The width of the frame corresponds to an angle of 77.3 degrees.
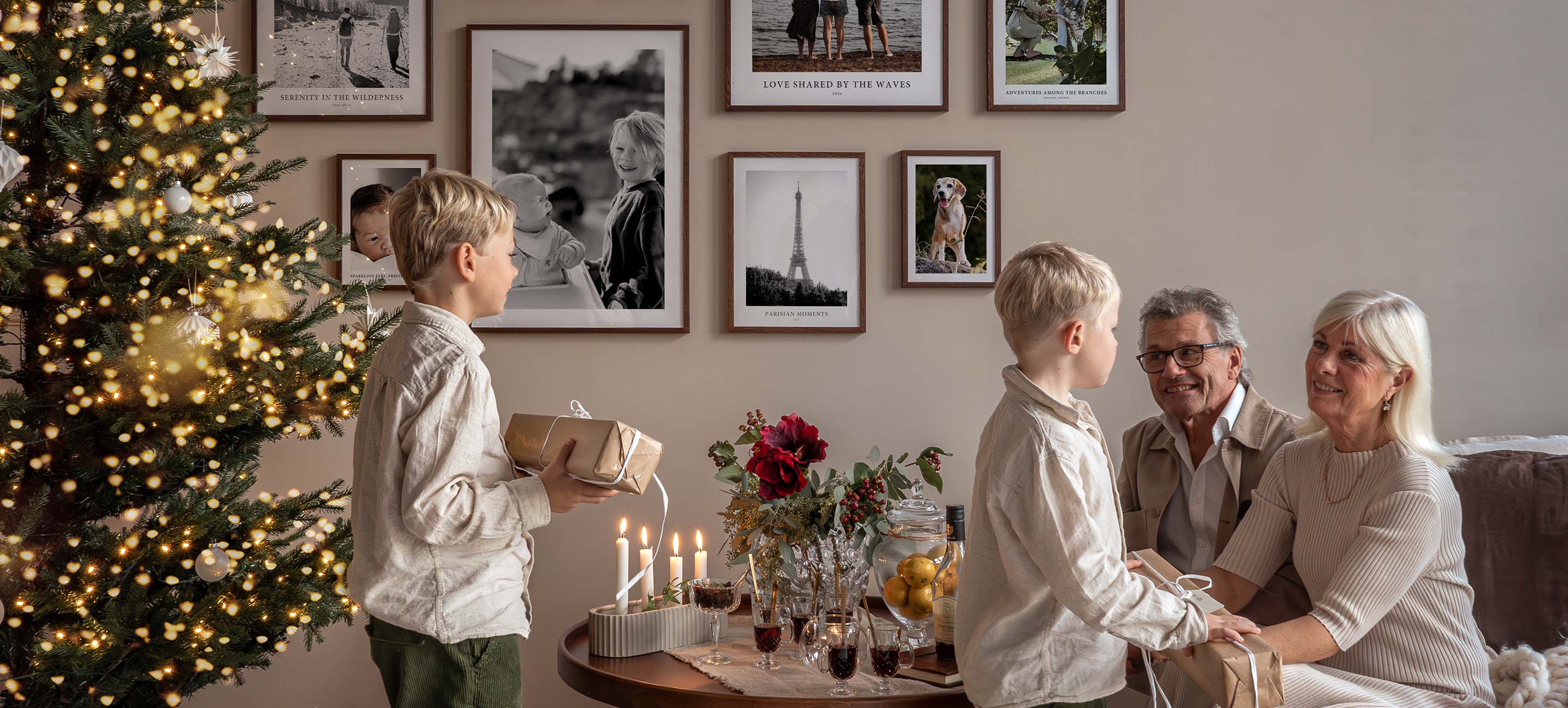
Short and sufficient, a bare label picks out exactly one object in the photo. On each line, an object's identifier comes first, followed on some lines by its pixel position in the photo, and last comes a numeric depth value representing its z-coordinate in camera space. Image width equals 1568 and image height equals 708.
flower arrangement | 1.84
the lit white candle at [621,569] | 1.90
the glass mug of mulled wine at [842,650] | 1.61
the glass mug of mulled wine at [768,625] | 1.77
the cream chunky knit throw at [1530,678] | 1.81
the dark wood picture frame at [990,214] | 2.74
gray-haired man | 2.19
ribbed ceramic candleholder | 1.88
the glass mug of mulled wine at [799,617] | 1.85
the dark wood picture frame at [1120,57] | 2.74
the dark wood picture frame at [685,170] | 2.73
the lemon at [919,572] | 1.83
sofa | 2.09
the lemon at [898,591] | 1.85
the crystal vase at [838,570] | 1.84
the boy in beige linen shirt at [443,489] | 1.42
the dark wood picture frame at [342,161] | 2.73
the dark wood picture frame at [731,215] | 2.73
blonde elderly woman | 1.67
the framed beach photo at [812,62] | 2.74
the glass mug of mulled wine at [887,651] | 1.65
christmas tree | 1.95
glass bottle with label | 1.81
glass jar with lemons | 1.84
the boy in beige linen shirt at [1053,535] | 1.38
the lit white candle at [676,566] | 2.09
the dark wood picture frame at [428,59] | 2.73
